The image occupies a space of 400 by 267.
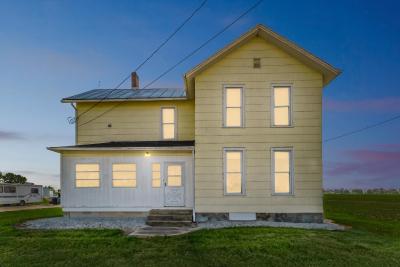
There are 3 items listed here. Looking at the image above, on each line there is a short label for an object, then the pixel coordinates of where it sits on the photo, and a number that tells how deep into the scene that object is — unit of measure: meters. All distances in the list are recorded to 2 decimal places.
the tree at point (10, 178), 74.44
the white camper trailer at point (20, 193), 31.34
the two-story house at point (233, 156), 13.90
